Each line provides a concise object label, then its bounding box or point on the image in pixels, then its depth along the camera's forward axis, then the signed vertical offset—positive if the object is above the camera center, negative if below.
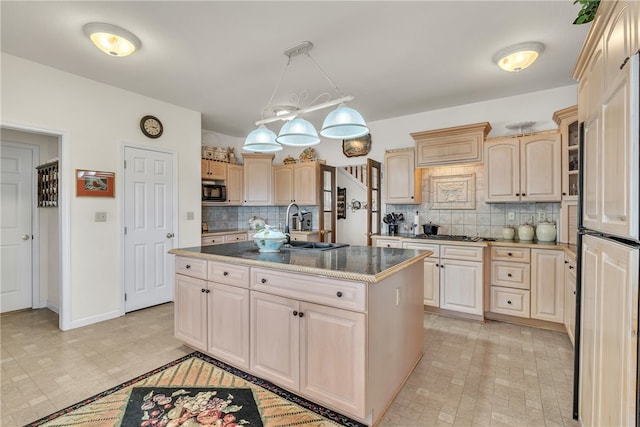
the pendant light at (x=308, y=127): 2.17 +0.67
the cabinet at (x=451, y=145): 3.67 +0.87
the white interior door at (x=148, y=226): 3.74 -0.20
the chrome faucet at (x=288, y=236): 2.88 -0.24
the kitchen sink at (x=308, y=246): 2.73 -0.33
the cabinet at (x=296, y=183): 5.16 +0.51
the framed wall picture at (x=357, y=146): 4.87 +1.09
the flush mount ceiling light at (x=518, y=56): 2.59 +1.41
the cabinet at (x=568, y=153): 3.17 +0.64
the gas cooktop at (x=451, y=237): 3.65 -0.33
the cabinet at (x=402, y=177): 4.16 +0.49
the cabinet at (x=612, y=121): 0.91 +0.34
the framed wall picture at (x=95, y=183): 3.30 +0.32
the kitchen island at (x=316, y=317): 1.70 -0.72
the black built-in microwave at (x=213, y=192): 4.91 +0.33
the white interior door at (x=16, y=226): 3.77 -0.20
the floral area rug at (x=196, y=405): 1.79 -1.26
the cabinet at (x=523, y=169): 3.28 +0.51
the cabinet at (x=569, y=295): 2.65 -0.78
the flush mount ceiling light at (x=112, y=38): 2.33 +1.41
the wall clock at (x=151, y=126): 3.84 +1.12
